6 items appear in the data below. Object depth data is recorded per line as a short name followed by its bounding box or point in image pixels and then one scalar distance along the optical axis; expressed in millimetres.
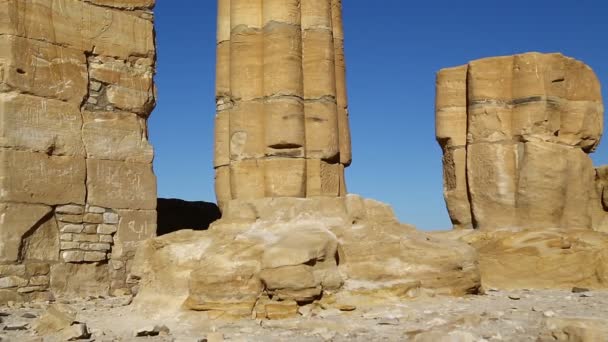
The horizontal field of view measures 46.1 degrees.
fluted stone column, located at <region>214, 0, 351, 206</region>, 9328
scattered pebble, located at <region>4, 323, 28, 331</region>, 7187
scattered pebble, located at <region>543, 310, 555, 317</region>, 6599
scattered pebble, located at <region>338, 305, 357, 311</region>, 7281
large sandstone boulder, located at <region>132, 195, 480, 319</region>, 7250
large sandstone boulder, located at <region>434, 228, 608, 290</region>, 10398
